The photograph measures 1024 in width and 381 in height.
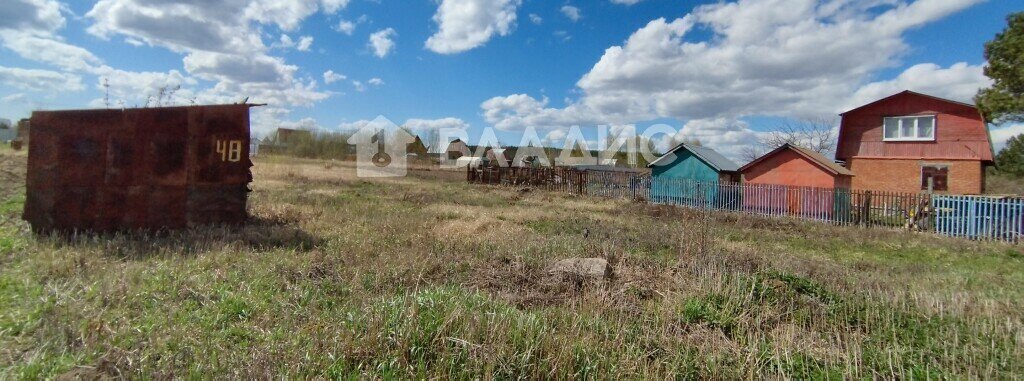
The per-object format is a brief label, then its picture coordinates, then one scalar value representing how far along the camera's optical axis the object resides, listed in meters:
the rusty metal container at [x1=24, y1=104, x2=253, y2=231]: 6.93
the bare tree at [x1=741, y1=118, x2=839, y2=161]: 32.28
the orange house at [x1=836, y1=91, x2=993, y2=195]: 18.86
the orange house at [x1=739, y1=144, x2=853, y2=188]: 16.39
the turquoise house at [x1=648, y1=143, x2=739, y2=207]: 17.53
